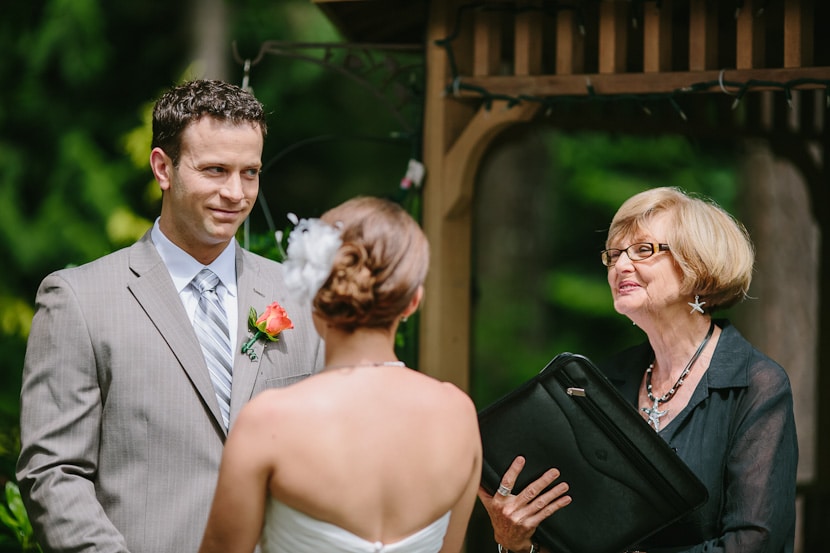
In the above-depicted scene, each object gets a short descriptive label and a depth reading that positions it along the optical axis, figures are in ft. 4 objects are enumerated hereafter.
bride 11.75
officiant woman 16.20
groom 14.26
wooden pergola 23.26
